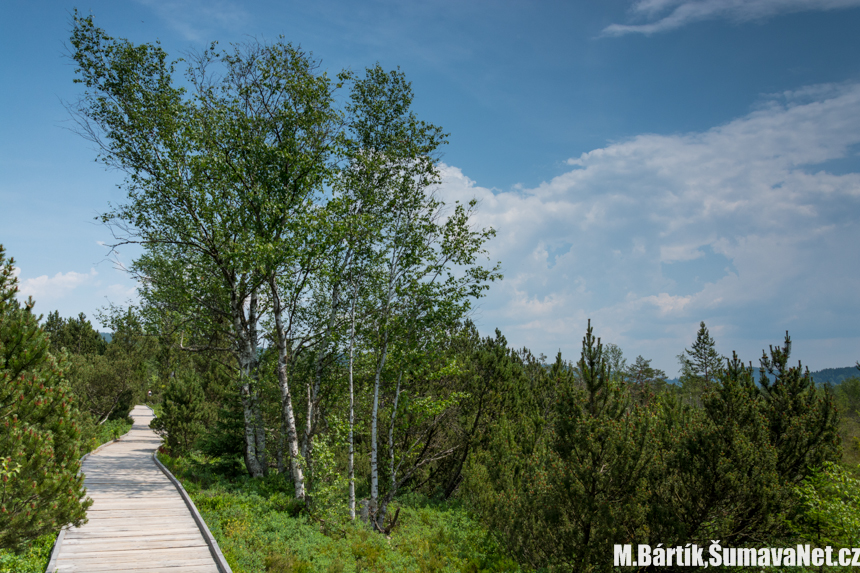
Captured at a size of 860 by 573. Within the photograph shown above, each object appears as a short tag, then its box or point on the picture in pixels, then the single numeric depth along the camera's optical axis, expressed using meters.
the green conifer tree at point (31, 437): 7.39
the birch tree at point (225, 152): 14.94
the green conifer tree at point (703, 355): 53.12
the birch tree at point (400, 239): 15.95
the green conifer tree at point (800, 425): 12.77
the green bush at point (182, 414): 21.80
